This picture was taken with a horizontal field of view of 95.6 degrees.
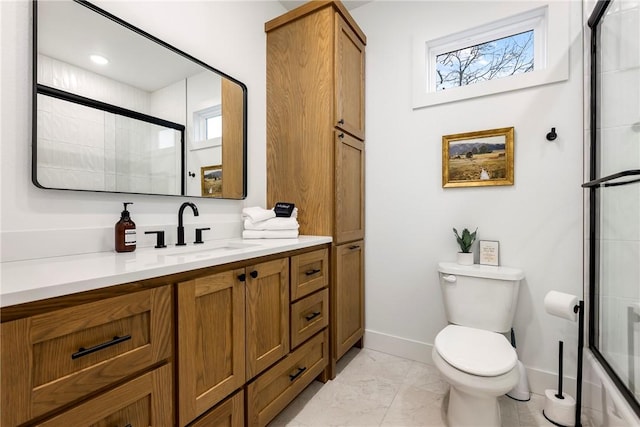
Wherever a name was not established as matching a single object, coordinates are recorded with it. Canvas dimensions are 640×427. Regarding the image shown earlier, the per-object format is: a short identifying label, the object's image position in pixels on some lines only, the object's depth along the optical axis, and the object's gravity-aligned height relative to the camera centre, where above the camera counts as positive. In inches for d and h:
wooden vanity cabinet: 25.0 -15.9
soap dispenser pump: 47.7 -3.5
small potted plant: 69.2 -8.1
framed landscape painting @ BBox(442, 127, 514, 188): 69.1 +13.7
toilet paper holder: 54.2 -24.4
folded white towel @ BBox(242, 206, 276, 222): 66.9 -0.3
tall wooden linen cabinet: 71.7 +20.4
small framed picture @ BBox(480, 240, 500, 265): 68.9 -9.3
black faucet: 57.5 -1.7
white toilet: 46.9 -24.5
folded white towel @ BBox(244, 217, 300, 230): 66.9 -2.6
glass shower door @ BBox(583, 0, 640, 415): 48.6 +3.6
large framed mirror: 42.9 +18.4
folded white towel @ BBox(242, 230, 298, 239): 67.0 -4.9
